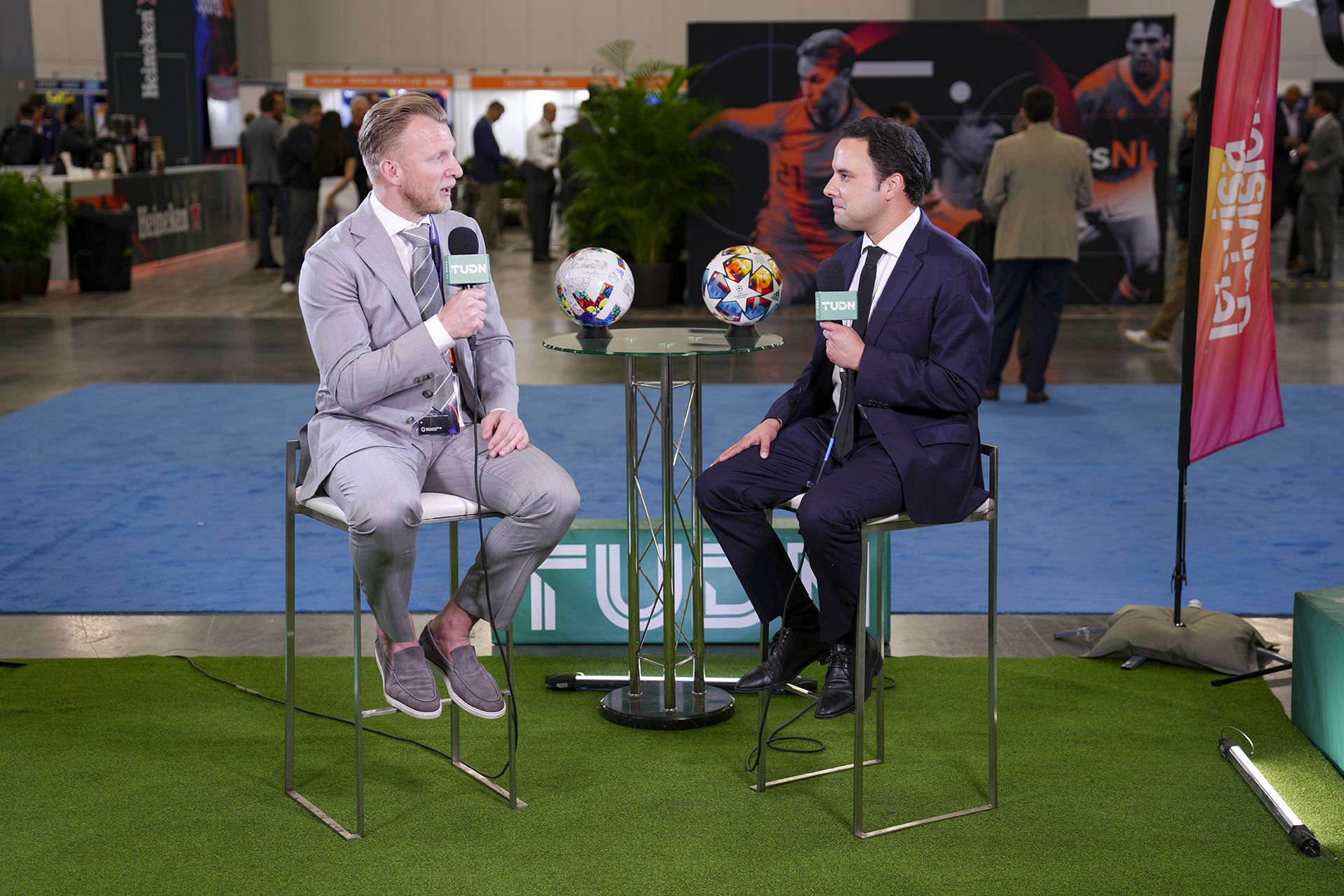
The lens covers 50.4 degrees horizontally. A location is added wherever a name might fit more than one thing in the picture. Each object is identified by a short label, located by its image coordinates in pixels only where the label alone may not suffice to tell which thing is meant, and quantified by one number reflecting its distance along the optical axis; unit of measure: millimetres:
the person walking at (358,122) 12454
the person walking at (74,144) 12859
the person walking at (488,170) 14555
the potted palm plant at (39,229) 11398
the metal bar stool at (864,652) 2566
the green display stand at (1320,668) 2916
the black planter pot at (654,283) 11125
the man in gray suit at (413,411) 2695
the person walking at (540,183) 14227
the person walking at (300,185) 12094
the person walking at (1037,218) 7012
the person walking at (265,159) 13172
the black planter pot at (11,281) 11289
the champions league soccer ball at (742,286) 3109
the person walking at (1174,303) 8820
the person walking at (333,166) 11883
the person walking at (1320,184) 12344
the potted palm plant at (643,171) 10656
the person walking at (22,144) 12633
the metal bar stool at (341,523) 2615
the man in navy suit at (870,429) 2734
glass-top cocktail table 3031
